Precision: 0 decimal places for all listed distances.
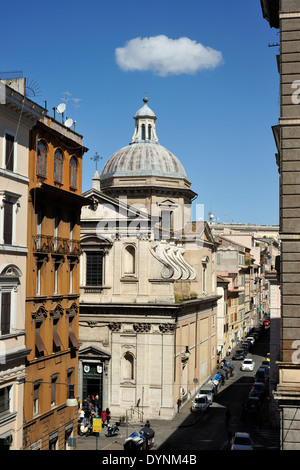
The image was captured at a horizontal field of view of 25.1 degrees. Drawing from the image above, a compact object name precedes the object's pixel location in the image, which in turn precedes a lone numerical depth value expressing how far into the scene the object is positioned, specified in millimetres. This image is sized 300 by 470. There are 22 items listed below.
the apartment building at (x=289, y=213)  20875
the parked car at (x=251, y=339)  86538
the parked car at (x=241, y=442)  33688
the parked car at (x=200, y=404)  47750
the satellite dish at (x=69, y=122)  34156
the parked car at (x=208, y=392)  50725
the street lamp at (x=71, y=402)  28547
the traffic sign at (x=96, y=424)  33778
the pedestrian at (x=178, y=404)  48250
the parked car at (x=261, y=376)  58438
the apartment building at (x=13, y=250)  26562
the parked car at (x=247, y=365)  67688
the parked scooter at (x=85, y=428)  39969
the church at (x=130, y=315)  47344
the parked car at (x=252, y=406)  46219
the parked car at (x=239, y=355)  76125
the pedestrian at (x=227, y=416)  42250
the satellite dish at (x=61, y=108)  33312
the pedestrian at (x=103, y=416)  43553
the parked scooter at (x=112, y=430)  40406
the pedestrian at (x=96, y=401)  47525
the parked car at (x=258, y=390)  52000
